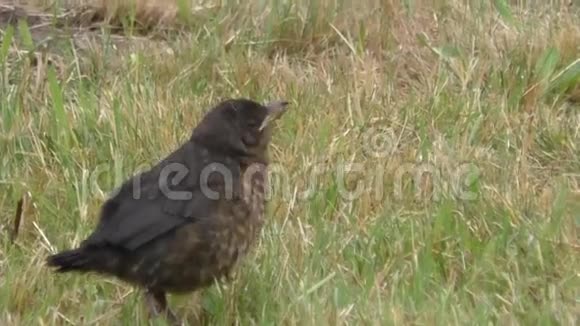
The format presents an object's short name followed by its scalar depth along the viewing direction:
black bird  8.77
